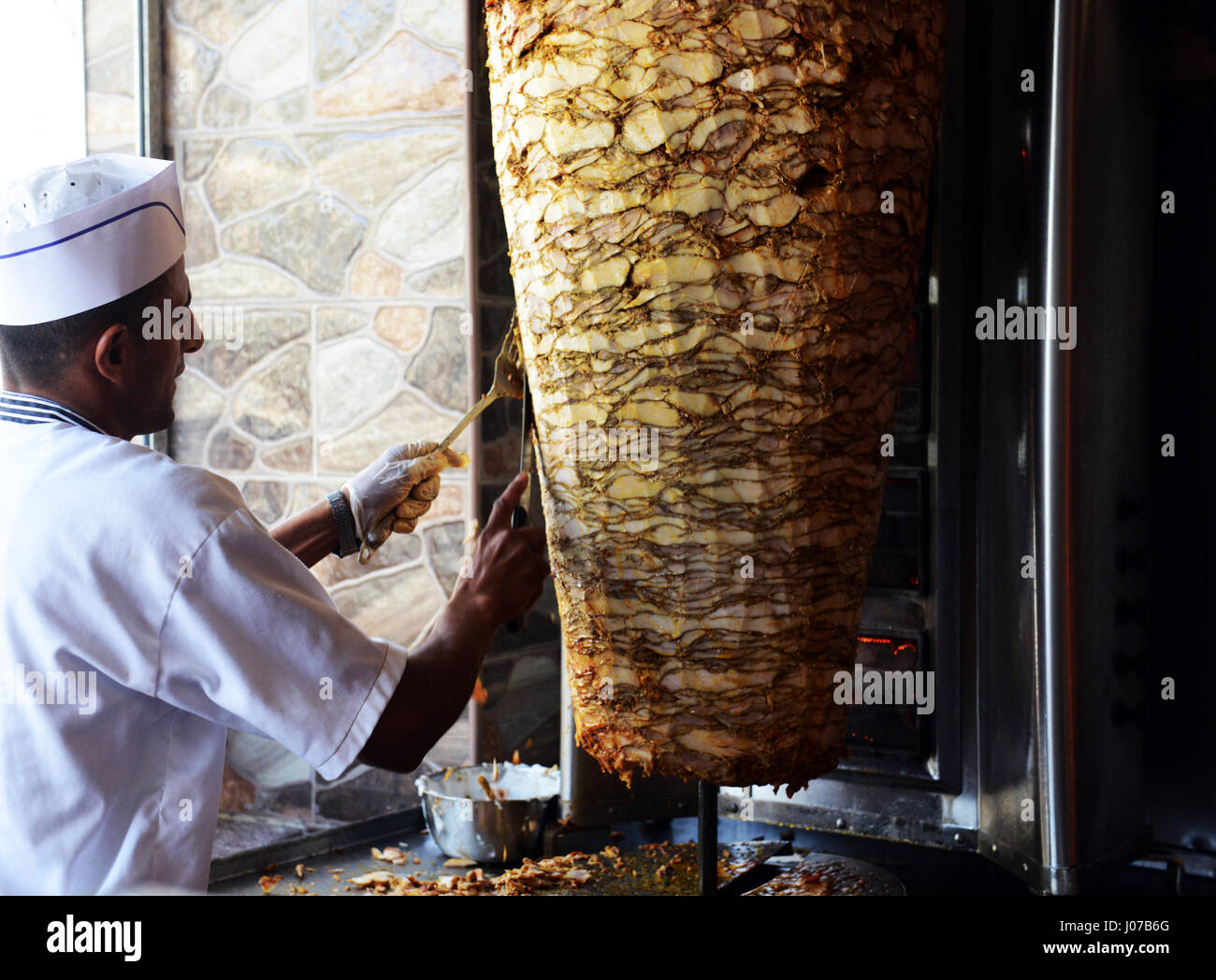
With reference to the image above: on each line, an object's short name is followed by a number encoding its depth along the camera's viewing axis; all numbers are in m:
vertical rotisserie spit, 1.20
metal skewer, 1.61
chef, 1.42
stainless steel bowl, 2.03
